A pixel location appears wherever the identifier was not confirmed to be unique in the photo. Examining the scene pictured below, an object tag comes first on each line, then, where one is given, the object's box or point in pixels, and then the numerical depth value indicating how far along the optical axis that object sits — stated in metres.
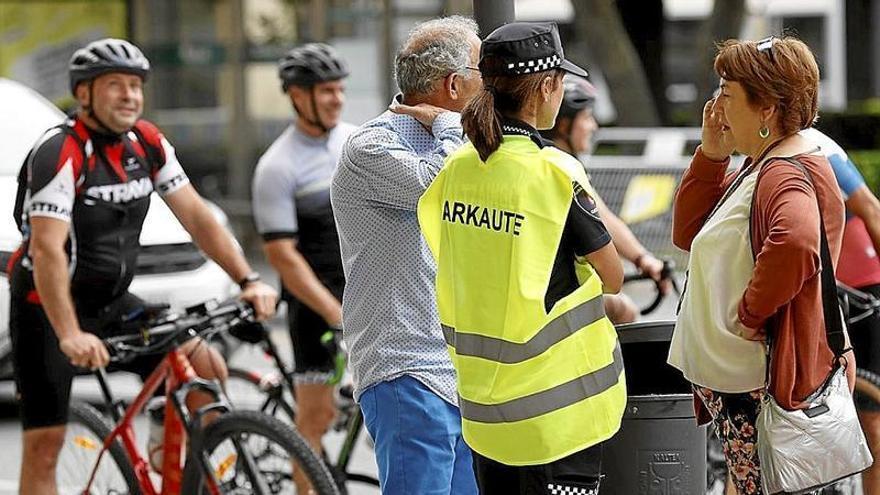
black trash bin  8.84
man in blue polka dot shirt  8.95
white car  18.70
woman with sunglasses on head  7.90
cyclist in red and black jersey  11.28
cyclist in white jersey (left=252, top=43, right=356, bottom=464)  13.06
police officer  7.90
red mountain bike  10.84
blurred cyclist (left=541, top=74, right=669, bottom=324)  12.62
